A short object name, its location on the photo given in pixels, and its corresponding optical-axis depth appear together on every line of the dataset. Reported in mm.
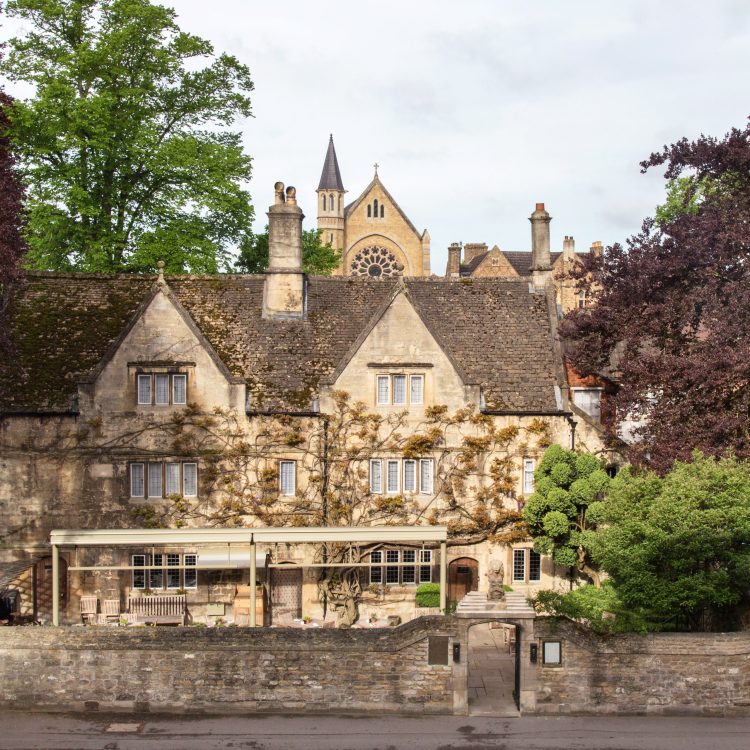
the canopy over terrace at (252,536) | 26500
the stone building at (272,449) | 32875
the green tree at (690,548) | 24984
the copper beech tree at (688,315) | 28516
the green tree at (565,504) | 31500
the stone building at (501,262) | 93000
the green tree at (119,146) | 40750
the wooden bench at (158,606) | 32375
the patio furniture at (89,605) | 32031
